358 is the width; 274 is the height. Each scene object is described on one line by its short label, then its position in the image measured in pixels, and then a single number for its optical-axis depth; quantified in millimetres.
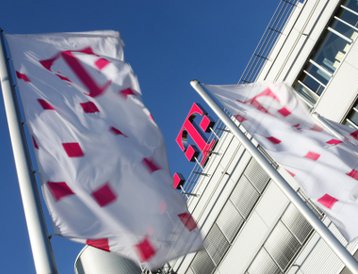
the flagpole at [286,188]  8920
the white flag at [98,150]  8047
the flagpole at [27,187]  6656
